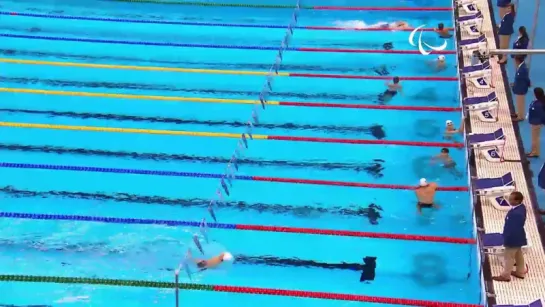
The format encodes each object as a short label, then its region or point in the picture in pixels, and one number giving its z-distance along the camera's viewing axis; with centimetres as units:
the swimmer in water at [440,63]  2214
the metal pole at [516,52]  1362
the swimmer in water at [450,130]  1861
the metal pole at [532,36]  1997
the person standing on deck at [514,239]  1232
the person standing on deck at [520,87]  1816
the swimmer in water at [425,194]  1609
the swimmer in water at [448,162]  1756
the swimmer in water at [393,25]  2507
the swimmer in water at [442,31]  2361
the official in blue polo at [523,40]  1944
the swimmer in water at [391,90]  2080
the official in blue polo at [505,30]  2119
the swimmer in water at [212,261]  1489
